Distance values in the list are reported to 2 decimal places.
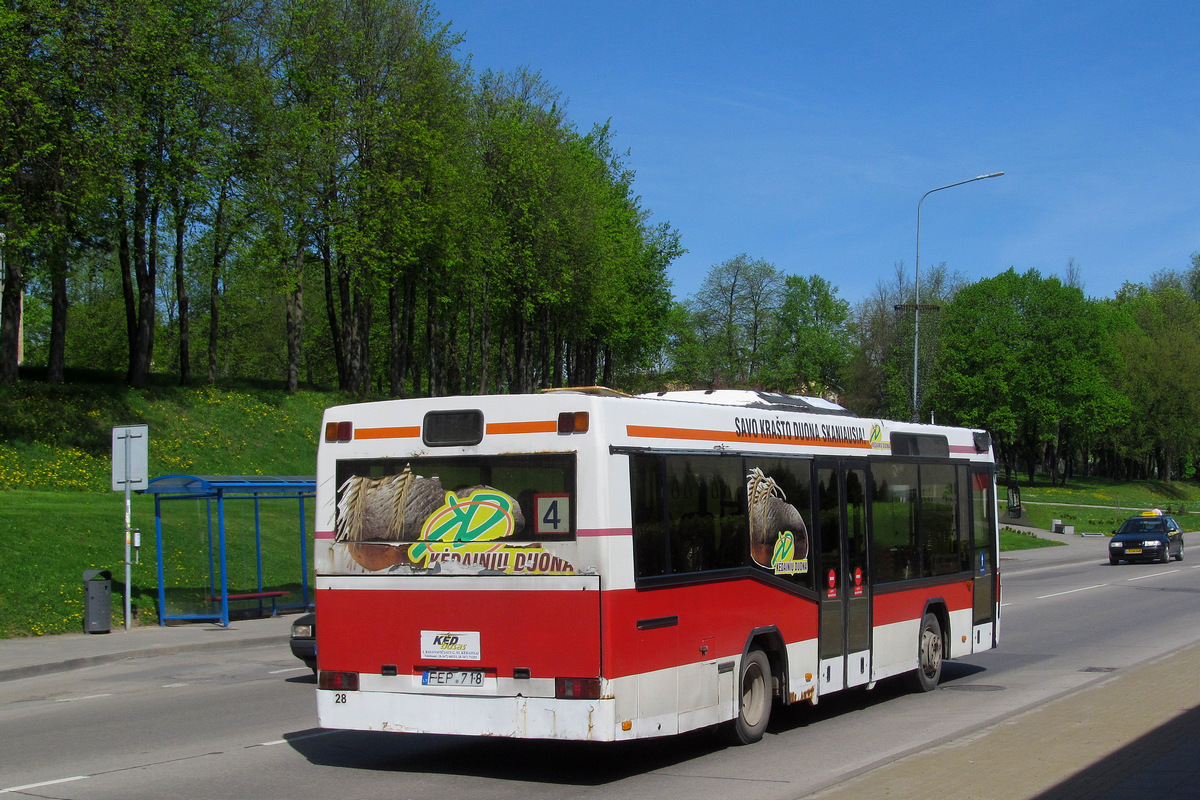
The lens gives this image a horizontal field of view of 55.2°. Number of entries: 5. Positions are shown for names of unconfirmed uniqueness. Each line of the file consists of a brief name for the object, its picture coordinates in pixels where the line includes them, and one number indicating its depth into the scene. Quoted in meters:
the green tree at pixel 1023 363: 81.38
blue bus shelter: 19.03
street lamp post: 35.24
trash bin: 18.59
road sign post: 18.98
